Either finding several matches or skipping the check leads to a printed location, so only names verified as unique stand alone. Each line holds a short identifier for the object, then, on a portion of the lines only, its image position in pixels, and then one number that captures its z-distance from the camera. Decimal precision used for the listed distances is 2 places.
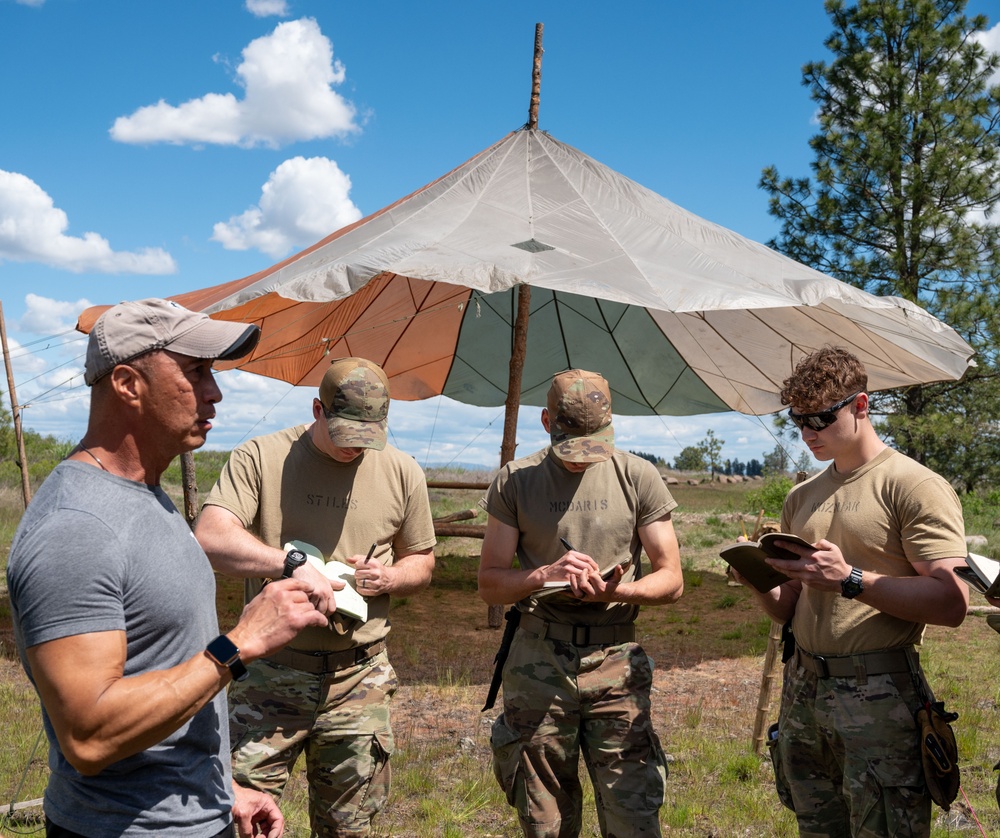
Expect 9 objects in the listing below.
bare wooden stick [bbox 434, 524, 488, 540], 10.60
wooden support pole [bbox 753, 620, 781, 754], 5.84
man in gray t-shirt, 1.74
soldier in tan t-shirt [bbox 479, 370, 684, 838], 3.44
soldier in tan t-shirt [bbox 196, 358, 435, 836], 3.37
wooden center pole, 9.48
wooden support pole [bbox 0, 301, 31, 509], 9.65
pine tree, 15.07
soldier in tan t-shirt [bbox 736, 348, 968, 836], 3.10
